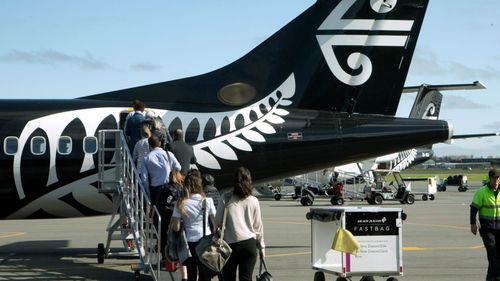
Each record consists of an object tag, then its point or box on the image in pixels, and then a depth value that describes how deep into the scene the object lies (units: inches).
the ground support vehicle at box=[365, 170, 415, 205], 1473.9
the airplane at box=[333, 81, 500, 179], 1676.8
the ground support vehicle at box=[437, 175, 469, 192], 2471.2
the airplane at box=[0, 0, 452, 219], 561.6
